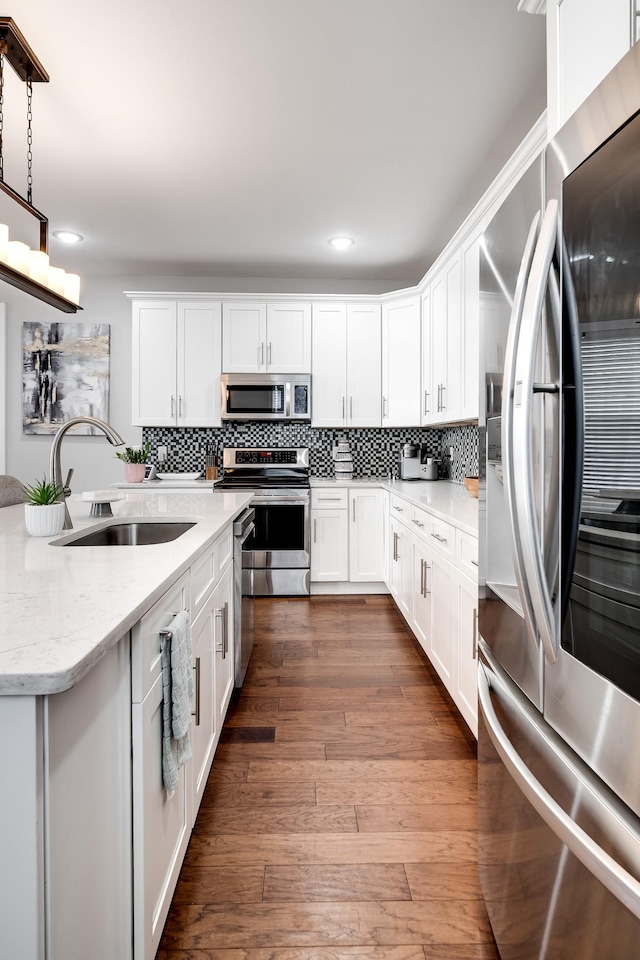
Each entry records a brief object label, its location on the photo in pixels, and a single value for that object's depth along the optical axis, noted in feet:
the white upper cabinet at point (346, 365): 15.37
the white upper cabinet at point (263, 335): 15.25
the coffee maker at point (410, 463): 15.23
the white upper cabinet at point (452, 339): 9.77
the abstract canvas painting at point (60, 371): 16.26
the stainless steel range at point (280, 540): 14.38
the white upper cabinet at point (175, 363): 15.21
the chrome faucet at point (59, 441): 6.44
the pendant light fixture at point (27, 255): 6.94
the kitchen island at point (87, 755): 2.30
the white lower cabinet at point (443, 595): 6.95
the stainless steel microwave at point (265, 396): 15.14
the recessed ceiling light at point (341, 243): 13.44
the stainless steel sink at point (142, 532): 7.11
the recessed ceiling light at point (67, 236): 13.40
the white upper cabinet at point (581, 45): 3.05
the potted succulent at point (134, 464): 14.84
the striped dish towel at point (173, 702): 3.99
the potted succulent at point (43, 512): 5.66
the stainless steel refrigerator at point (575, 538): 2.38
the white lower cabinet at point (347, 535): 14.66
